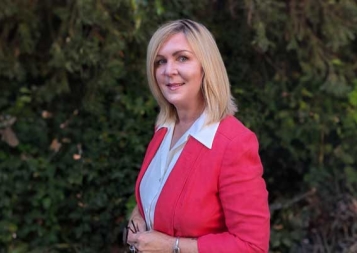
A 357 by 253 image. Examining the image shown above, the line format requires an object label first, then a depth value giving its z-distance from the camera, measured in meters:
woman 2.27
